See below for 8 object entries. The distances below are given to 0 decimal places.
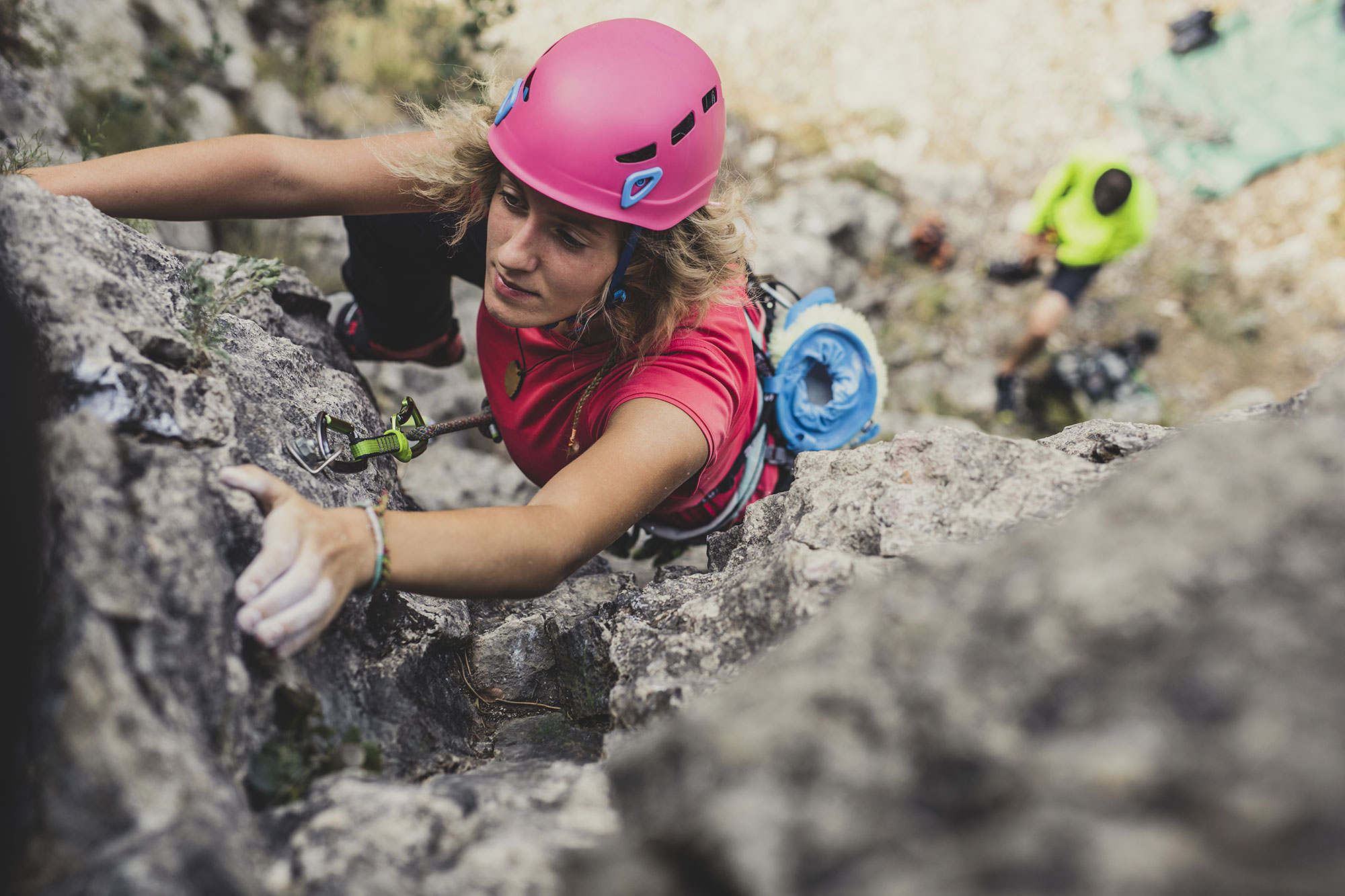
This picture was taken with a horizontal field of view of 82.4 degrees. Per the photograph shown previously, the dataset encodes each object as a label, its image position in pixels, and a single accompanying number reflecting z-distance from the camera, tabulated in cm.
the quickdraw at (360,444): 220
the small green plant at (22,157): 243
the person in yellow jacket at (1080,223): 717
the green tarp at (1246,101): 898
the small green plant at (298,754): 155
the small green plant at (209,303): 210
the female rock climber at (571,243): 205
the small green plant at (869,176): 927
